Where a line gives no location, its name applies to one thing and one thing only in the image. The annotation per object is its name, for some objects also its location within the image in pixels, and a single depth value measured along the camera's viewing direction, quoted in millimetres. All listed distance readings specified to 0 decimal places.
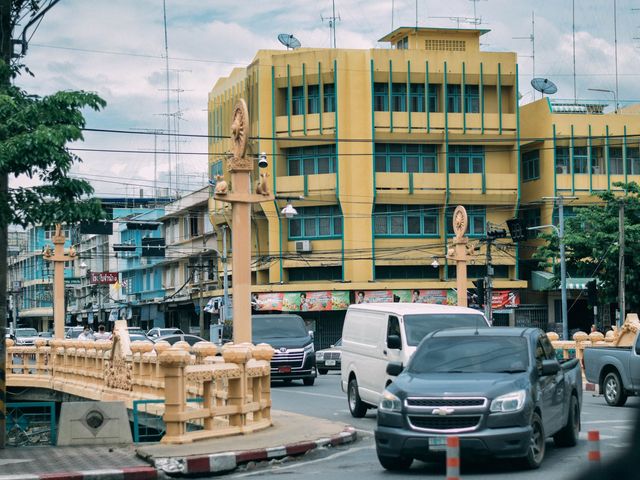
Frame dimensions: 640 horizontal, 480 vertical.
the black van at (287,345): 32344
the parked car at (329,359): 43438
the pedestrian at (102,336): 48684
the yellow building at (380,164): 61844
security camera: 27141
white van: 19734
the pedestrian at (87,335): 46328
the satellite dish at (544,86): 66250
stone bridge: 15875
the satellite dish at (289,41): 65875
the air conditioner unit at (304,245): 62375
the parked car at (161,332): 54894
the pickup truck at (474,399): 12352
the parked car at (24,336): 58400
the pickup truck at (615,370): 23578
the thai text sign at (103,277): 85375
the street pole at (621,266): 43594
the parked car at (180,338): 38562
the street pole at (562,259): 47875
